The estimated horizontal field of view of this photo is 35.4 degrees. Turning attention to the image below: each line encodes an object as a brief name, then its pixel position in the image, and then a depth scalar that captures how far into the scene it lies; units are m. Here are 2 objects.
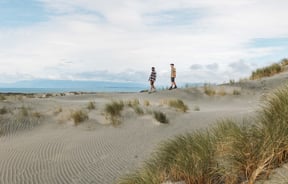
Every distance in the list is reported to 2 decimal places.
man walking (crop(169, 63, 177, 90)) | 24.46
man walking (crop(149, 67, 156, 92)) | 24.28
